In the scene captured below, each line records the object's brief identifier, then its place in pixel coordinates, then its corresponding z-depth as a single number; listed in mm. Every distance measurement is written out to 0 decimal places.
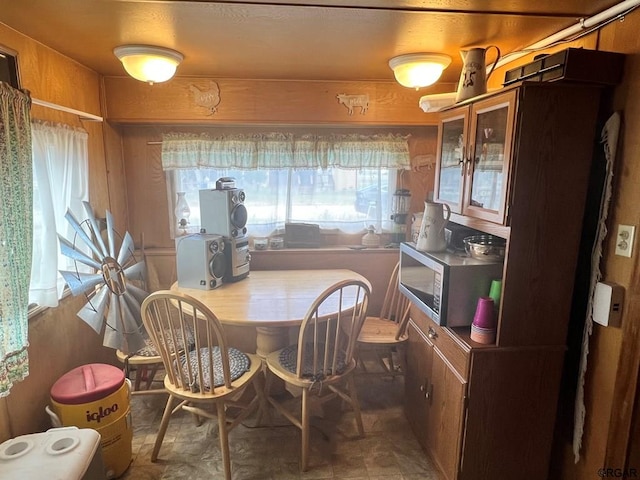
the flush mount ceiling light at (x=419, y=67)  2105
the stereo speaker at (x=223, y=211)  2529
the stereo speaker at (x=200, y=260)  2424
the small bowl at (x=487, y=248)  1731
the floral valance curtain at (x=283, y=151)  2910
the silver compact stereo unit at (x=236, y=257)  2586
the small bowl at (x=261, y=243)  3062
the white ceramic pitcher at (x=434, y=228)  1962
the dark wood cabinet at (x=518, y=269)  1440
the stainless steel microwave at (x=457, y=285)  1706
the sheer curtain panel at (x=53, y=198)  1961
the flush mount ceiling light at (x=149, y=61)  1980
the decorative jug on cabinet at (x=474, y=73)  1813
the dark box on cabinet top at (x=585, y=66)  1377
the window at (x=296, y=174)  2938
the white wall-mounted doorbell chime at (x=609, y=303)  1447
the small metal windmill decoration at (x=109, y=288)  2141
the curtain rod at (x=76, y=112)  1784
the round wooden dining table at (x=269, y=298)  2047
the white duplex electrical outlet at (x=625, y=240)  1404
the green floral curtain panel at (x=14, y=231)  1532
